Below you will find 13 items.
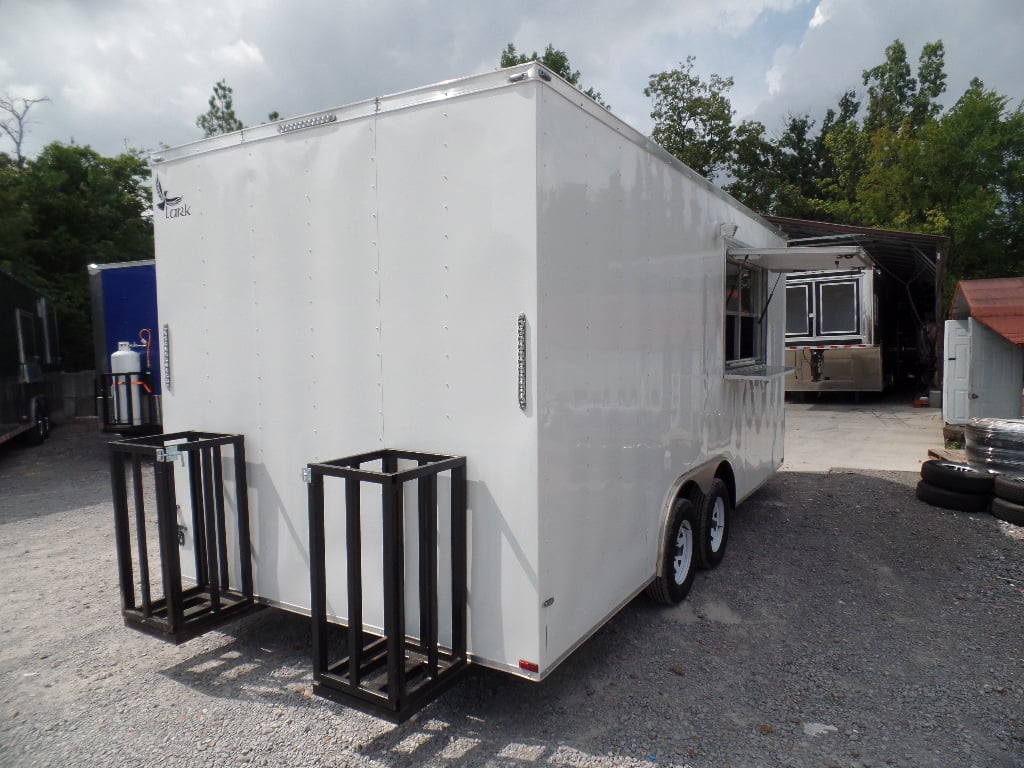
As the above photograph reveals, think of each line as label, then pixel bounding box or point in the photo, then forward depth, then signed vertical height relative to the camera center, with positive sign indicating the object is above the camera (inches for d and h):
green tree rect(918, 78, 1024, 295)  762.8 +173.3
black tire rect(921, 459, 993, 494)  255.1 -56.9
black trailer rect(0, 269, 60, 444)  389.4 -5.3
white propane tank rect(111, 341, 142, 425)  341.7 -23.4
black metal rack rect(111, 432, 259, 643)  131.9 -39.9
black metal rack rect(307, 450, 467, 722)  107.5 -43.2
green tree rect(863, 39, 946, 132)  1209.4 +456.3
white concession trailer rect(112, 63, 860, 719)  111.8 -6.8
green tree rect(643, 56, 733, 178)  1060.5 +344.6
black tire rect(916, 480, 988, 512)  256.2 -65.3
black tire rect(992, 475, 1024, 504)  239.0 -57.5
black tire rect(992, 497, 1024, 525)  236.7 -65.1
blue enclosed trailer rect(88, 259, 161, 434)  350.3 +14.0
